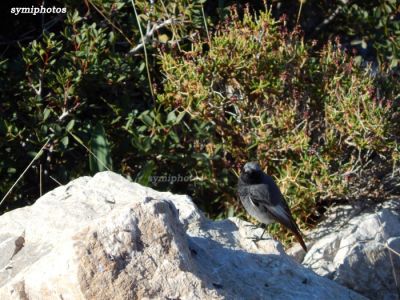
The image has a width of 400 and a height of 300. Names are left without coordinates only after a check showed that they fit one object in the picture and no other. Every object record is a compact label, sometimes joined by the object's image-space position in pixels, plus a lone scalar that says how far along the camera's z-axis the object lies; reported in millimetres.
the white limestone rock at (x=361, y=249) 9844
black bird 10625
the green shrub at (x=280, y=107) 10820
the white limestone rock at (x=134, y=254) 6371
